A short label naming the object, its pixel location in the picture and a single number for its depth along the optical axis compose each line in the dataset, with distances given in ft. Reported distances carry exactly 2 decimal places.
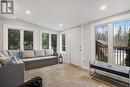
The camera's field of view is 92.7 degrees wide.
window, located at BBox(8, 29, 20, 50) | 10.50
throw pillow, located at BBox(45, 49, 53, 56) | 12.14
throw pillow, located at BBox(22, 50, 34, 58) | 10.11
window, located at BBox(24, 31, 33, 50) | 11.61
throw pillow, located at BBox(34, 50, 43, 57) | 11.24
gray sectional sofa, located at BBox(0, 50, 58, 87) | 4.86
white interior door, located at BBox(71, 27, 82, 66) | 10.50
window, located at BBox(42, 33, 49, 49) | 13.18
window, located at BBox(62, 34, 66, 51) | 13.79
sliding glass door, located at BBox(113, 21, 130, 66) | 6.60
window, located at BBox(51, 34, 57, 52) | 14.24
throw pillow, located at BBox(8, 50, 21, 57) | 9.39
